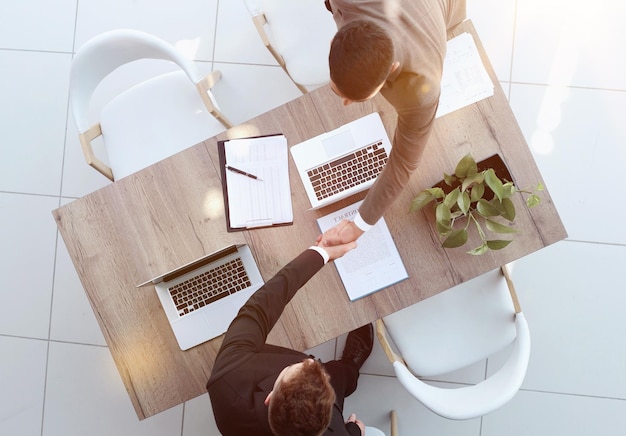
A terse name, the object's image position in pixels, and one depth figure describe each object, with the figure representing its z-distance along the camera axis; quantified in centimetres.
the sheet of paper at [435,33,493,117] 178
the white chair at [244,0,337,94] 216
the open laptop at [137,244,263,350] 185
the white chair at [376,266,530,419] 208
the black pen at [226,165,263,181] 186
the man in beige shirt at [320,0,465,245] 133
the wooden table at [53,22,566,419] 178
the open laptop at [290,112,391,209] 180
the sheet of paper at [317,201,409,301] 180
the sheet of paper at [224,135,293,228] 185
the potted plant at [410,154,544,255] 160
